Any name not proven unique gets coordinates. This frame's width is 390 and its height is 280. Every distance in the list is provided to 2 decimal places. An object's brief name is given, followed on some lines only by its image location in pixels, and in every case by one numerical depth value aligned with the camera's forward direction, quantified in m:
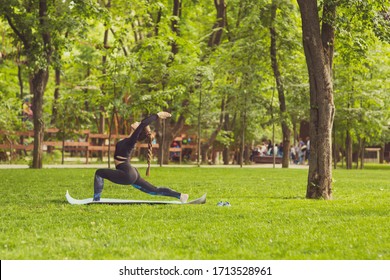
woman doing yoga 13.14
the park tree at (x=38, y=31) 26.06
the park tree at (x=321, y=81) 16.20
